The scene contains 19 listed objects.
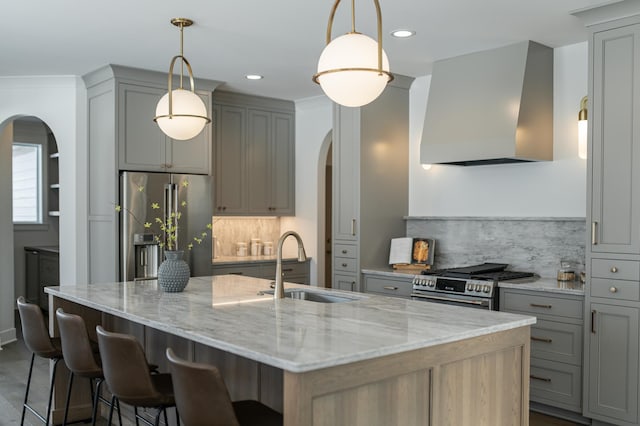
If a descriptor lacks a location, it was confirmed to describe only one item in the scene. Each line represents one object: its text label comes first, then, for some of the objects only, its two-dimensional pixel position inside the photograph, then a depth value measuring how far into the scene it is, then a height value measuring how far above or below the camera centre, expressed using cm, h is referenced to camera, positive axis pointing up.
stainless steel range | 455 -62
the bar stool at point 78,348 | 315 -75
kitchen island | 214 -56
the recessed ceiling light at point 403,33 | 445 +120
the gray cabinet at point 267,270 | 646 -73
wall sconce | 458 +54
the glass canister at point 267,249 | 718 -54
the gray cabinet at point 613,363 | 388 -100
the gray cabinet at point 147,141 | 561 +55
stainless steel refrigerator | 555 -15
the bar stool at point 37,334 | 360 -77
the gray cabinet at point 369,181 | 570 +19
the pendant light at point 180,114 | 390 +54
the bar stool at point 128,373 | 267 -74
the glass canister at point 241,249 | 704 -53
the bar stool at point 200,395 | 216 -68
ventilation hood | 471 +73
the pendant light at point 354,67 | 262 +56
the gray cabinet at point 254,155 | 677 +51
